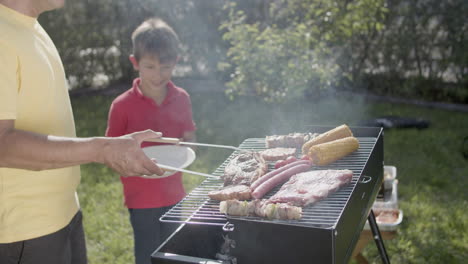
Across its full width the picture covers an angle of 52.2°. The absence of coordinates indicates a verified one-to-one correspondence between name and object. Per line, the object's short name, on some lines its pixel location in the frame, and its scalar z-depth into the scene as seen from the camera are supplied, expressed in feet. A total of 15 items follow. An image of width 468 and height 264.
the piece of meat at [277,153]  9.18
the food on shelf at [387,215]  11.92
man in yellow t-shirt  6.35
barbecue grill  6.17
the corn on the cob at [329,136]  9.39
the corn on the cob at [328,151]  8.62
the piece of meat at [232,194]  7.48
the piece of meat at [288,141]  9.90
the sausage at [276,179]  7.62
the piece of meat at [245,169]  8.20
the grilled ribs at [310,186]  7.14
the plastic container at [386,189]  13.41
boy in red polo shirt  10.38
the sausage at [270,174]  7.88
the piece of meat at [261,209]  6.53
